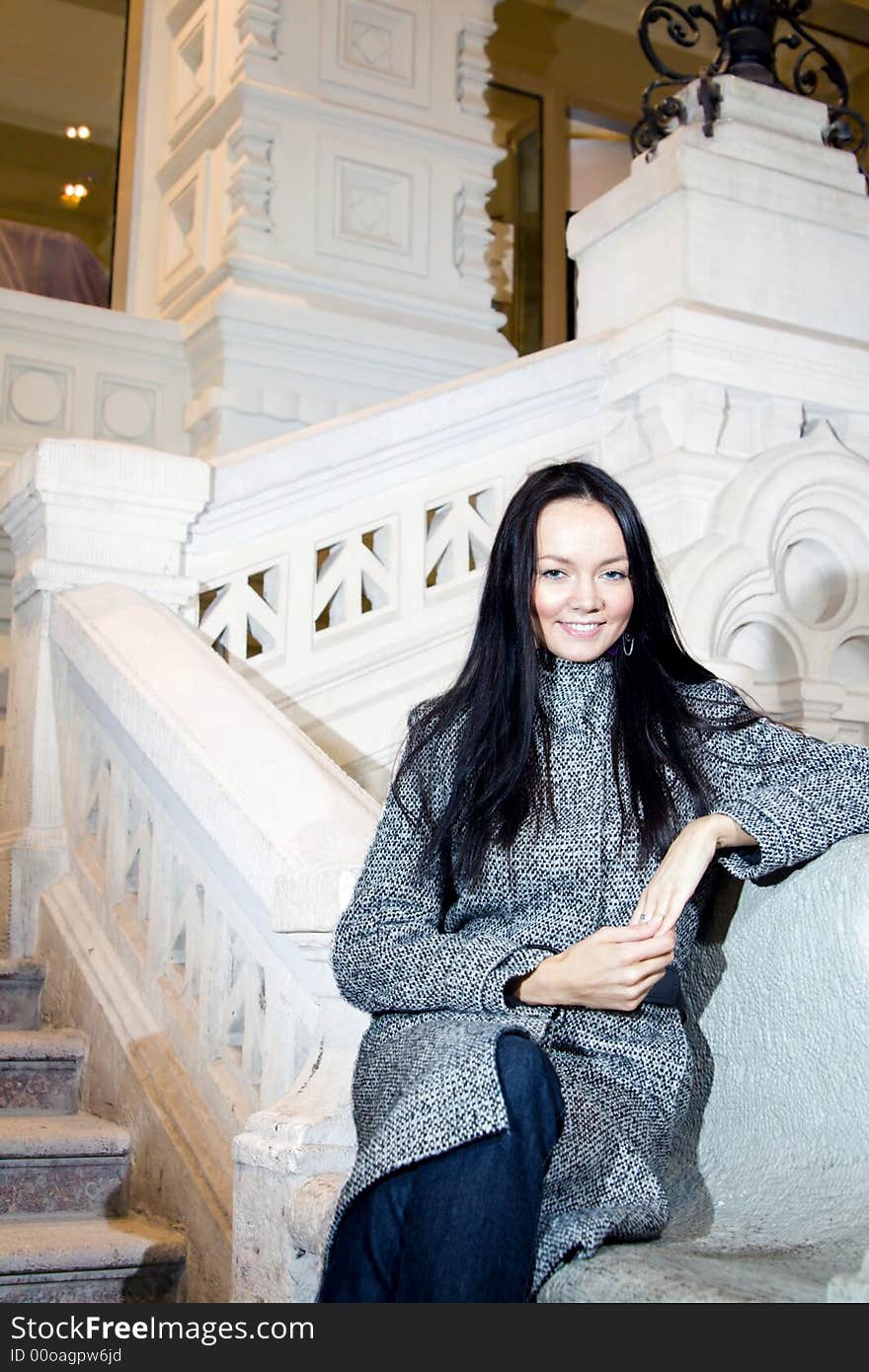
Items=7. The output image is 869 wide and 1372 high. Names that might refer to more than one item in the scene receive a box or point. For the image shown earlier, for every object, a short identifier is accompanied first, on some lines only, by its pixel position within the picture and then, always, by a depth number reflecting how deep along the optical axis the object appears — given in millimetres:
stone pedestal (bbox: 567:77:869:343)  4188
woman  1524
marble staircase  2479
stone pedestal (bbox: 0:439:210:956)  3531
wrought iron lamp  4383
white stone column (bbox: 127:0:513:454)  5719
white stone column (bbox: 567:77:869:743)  4047
